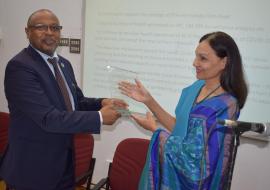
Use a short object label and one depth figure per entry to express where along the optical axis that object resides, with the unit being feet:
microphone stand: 3.68
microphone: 3.45
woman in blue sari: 4.88
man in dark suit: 5.11
